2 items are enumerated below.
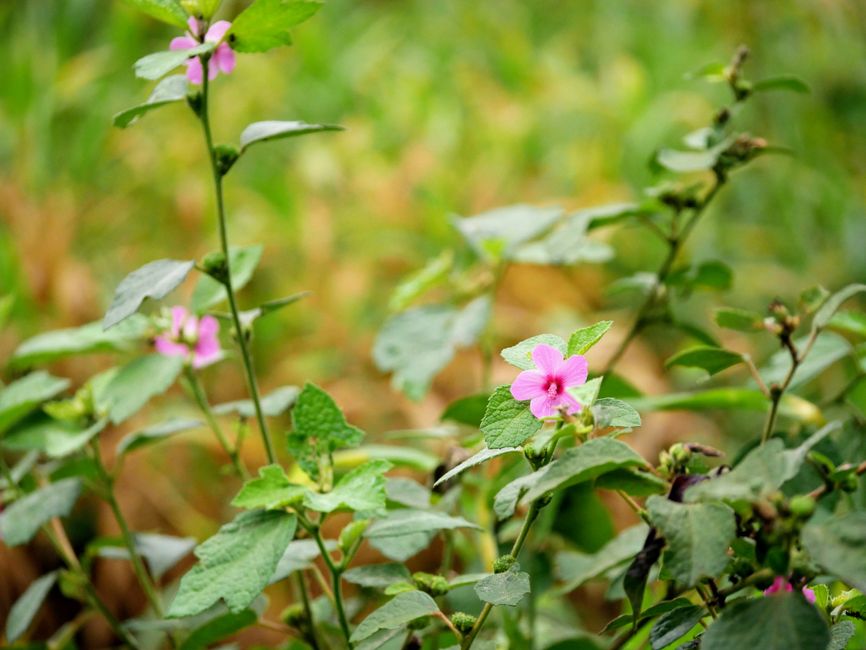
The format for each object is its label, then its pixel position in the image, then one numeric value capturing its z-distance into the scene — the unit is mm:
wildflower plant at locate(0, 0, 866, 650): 1652
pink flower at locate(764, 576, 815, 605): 1647
